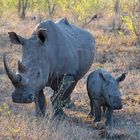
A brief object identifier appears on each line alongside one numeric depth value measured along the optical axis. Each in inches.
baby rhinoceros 612.7
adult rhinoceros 557.9
